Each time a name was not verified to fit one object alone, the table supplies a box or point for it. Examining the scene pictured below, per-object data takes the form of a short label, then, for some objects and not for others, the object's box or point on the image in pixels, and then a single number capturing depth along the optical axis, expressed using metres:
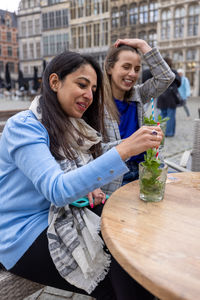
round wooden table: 0.64
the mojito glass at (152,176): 1.04
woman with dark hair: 0.93
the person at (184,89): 7.75
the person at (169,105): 5.91
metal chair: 2.37
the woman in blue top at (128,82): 1.95
